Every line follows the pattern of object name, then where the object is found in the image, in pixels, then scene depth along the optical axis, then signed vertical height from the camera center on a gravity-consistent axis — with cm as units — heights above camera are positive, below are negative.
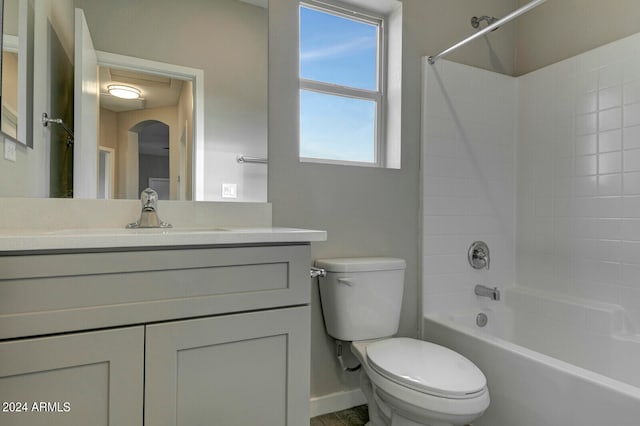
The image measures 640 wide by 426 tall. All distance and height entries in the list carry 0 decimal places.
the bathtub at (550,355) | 123 -62
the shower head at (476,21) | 212 +115
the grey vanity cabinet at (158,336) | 82 -31
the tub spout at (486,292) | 194 -44
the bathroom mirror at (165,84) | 132 +47
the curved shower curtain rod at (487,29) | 148 +84
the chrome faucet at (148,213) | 137 -1
